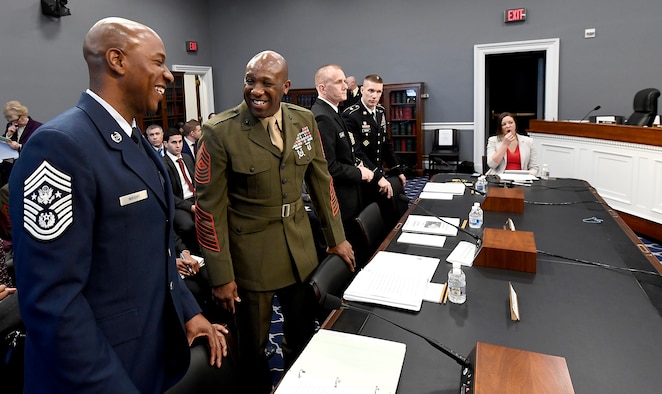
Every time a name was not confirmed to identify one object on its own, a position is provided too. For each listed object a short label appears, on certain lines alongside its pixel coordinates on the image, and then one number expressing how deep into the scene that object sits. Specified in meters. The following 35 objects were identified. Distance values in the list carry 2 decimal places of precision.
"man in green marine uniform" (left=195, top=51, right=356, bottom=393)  1.71
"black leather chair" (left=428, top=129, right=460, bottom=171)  7.83
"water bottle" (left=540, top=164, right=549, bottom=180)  3.84
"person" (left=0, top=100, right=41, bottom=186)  5.54
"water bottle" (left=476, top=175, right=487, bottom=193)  3.30
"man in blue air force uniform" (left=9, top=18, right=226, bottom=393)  0.85
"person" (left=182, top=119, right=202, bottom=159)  5.00
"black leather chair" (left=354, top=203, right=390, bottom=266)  2.26
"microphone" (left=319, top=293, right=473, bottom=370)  1.12
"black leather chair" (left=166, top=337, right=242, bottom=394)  1.12
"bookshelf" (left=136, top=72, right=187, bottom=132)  7.87
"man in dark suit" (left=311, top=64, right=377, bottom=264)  2.83
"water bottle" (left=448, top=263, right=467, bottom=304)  1.52
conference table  1.13
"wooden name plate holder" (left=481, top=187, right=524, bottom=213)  2.69
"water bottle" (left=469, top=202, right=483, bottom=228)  2.38
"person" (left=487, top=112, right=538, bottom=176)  4.18
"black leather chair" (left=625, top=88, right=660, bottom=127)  5.33
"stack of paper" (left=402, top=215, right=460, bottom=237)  2.29
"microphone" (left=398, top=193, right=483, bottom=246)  2.12
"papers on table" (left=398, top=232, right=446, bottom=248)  2.13
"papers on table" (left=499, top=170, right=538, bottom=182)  3.71
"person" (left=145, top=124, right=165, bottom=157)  4.55
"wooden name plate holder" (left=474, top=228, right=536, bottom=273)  1.76
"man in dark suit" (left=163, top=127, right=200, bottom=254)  3.35
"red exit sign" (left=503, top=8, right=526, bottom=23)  7.14
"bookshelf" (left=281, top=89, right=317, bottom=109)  8.65
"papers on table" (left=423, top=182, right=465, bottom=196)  3.29
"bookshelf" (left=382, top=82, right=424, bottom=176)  7.91
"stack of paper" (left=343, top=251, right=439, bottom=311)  1.52
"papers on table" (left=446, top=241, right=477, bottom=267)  1.88
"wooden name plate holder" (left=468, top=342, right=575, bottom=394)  0.95
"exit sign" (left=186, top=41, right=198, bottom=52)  8.86
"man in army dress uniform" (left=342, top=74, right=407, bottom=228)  3.29
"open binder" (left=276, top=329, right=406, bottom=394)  1.06
